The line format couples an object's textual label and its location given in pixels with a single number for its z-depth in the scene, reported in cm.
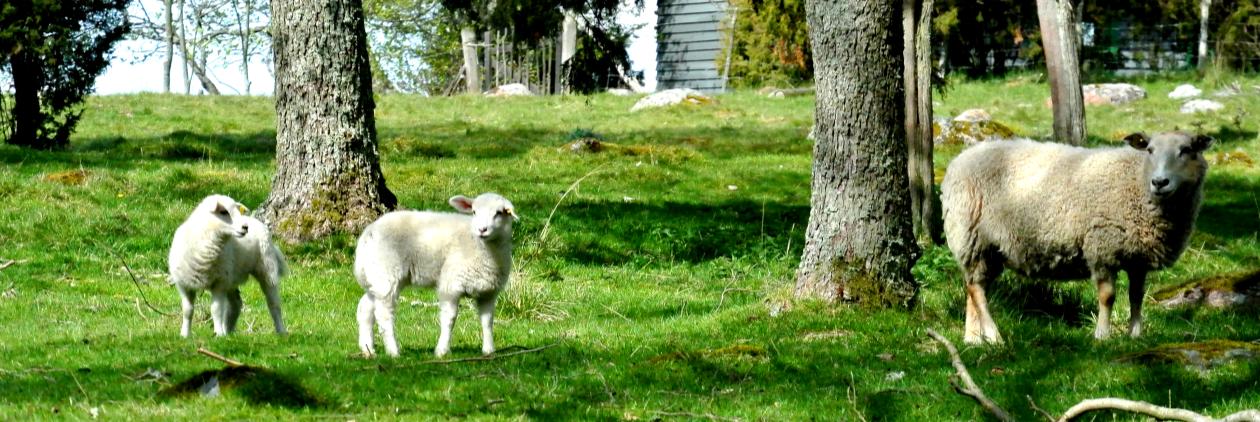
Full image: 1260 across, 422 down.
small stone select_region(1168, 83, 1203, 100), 3366
